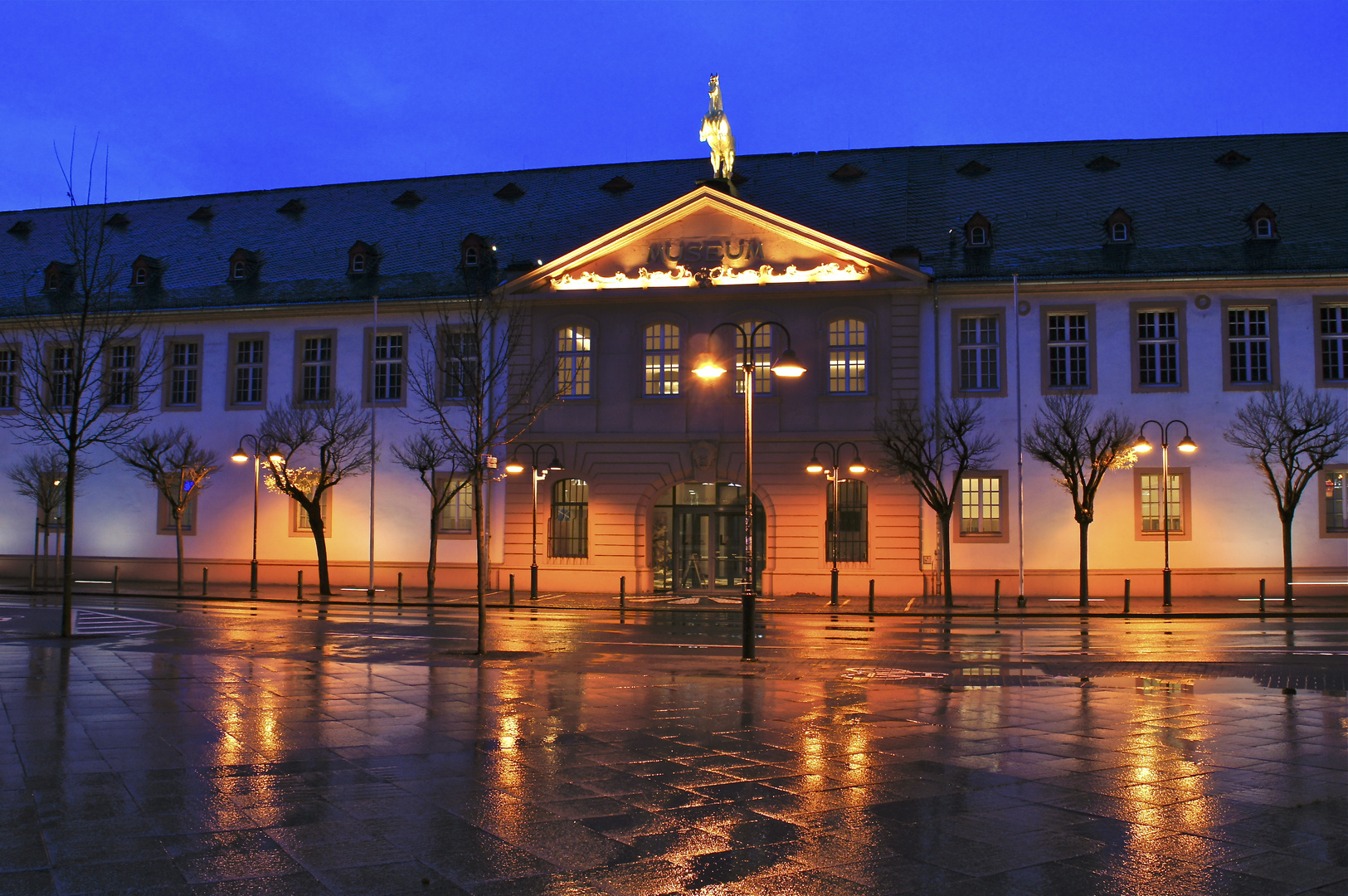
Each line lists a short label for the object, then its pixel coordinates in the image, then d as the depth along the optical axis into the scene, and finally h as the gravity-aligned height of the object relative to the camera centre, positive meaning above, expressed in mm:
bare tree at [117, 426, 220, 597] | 36812 +1624
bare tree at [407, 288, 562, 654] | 35688 +4327
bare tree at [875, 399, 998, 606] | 31328 +1982
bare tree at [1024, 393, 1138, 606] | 31219 +2026
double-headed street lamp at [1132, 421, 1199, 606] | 30484 +1818
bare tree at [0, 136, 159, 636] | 40094 +5990
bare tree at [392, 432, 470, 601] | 35156 +1503
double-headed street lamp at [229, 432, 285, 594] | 35188 +1685
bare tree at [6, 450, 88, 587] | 39625 +1089
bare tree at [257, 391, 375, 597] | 35281 +2191
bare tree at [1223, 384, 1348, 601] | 31391 +2286
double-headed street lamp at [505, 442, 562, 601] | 33656 +1390
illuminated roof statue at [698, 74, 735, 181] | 37406 +12409
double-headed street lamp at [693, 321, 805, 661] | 17531 +1163
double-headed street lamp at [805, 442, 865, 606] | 33375 +1441
